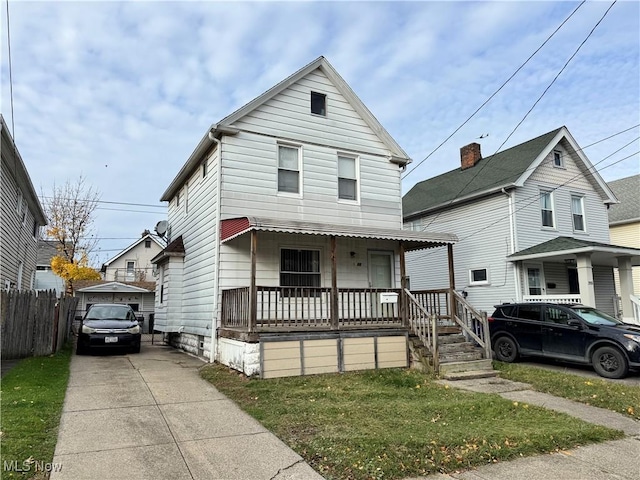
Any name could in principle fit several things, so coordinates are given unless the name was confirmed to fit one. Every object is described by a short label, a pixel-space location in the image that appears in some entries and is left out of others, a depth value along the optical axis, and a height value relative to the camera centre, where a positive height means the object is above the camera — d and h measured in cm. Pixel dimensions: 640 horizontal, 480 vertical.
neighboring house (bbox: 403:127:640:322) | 1667 +322
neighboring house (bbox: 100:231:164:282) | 4100 +421
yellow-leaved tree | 2822 +579
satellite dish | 1744 +314
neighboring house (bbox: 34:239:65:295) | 3291 +306
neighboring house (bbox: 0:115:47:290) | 1244 +314
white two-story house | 977 +178
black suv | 973 -81
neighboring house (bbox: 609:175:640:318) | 2422 +458
